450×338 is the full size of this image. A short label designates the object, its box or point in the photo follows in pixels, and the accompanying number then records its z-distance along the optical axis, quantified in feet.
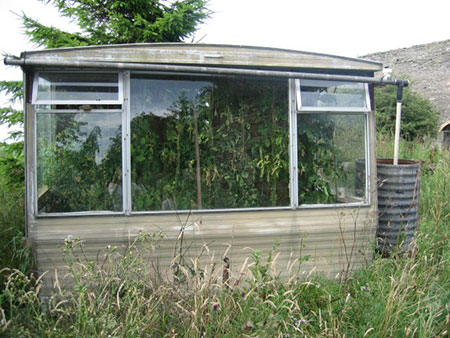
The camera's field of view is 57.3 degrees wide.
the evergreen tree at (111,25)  28.94
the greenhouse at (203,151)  13.11
